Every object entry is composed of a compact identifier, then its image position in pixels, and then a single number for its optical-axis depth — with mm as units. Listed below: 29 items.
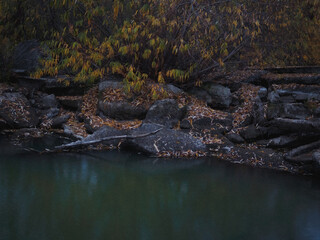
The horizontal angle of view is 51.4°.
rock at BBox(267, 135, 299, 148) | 6559
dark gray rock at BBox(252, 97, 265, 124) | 7293
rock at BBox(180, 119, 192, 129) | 7656
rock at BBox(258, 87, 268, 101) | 8500
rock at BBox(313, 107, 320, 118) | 6635
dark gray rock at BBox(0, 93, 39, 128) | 7941
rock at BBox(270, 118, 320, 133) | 6137
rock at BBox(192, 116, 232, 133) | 7555
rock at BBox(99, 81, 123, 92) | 8719
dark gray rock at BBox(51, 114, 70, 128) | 8336
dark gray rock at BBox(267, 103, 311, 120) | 6772
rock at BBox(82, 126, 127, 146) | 6945
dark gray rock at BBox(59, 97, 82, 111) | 9133
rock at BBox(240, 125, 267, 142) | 7117
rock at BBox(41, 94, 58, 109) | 9070
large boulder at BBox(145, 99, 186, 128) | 7859
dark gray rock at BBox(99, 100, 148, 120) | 8133
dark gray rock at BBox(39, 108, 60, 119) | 8711
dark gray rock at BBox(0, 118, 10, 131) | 7882
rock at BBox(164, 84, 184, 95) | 8660
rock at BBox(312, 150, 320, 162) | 5454
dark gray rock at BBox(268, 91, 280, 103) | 7482
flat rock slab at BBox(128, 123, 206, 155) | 6652
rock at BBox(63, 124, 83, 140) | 7427
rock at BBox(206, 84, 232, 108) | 8695
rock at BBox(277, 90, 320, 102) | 7220
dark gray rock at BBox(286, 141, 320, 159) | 6055
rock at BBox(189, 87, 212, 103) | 8838
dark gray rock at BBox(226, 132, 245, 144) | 7148
